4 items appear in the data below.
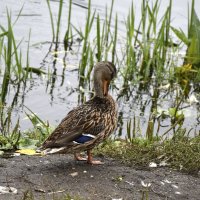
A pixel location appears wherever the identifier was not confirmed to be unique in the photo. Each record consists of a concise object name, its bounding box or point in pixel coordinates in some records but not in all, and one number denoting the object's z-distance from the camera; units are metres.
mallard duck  9.70
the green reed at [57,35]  17.39
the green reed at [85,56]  16.22
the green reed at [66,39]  18.99
